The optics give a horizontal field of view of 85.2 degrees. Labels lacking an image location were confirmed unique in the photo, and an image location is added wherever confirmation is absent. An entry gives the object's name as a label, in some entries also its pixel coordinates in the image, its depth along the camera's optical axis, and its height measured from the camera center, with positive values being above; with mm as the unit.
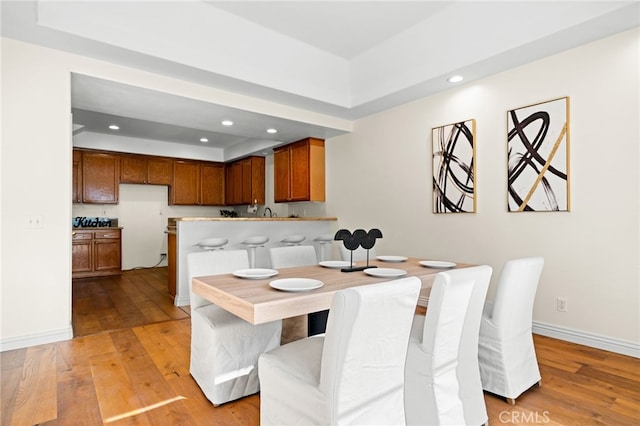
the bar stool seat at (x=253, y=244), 4590 -418
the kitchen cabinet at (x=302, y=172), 5531 +666
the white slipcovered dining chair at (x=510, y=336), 1933 -716
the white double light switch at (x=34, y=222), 2841 -68
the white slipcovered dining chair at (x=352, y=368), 1208 -627
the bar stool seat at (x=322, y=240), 5121 -413
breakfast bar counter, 4185 -279
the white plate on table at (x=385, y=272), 2117 -380
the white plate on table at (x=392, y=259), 2828 -386
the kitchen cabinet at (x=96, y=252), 5910 -680
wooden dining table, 1486 -394
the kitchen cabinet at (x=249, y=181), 6902 +646
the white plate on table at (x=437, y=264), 2502 -387
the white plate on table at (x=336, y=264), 2494 -381
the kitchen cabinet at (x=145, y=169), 6654 +862
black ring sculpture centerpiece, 2193 -173
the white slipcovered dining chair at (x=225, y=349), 1940 -802
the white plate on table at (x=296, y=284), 1692 -371
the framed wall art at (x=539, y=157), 2992 +489
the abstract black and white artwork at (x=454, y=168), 3654 +480
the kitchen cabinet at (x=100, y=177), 6234 +664
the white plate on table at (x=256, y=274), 2033 -368
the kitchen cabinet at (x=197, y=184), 7238 +628
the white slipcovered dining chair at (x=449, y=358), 1510 -679
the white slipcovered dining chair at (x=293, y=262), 2904 -431
